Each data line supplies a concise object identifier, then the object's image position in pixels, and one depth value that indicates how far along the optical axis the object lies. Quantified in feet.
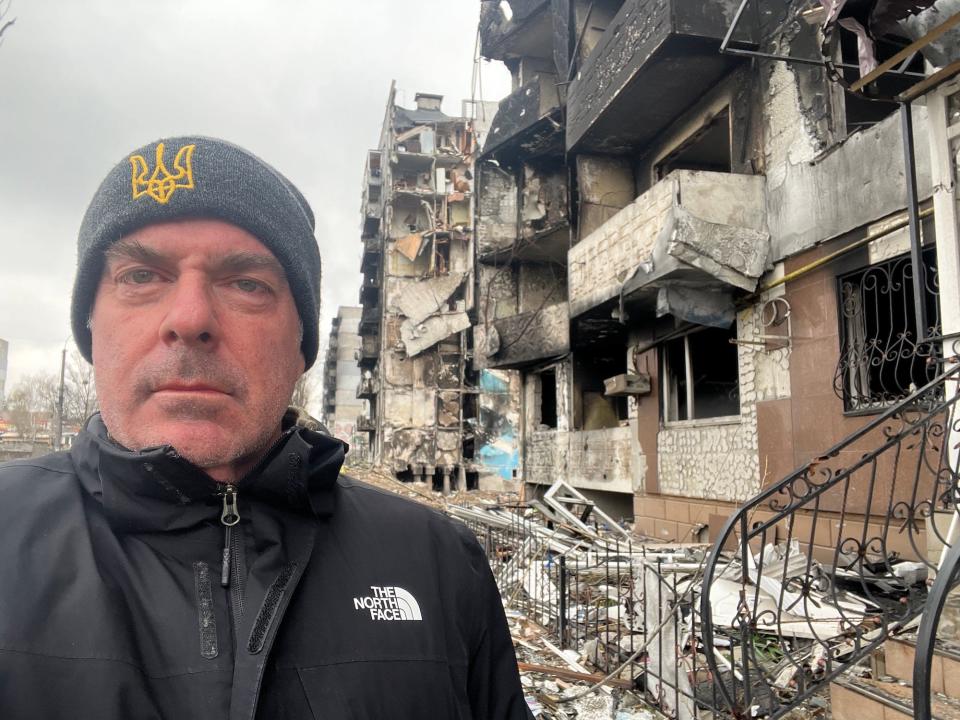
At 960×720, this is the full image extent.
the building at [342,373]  202.59
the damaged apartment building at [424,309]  103.50
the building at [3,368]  186.37
